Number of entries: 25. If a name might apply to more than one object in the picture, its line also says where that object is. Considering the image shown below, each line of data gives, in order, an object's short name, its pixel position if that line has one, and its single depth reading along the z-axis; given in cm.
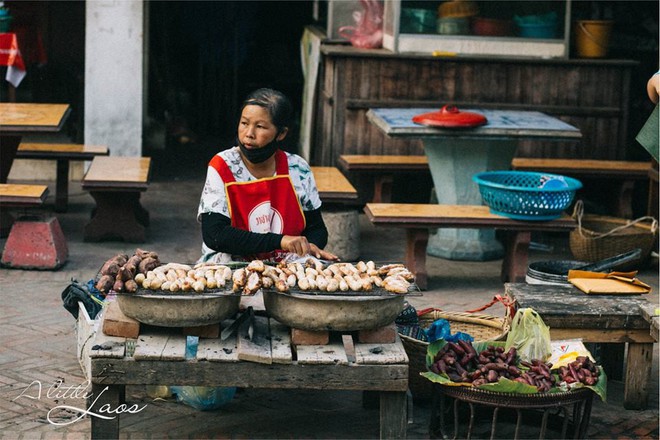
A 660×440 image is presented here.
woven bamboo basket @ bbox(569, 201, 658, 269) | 1266
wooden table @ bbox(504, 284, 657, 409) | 818
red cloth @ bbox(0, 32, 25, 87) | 1606
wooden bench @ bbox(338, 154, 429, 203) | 1445
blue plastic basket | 1127
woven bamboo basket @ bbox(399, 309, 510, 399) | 822
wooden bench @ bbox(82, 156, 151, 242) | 1295
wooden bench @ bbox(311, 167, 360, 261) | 1252
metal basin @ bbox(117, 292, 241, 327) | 685
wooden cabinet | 1503
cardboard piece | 866
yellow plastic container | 1517
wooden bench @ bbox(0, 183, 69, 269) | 1193
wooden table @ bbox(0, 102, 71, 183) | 1298
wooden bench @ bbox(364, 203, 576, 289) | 1154
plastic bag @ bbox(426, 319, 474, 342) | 814
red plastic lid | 1204
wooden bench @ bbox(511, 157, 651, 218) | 1430
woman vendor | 792
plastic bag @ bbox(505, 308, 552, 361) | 780
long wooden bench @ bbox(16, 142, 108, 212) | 1462
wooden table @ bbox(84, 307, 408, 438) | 679
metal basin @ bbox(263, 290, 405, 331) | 688
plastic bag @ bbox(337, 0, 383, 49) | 1560
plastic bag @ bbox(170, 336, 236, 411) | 790
